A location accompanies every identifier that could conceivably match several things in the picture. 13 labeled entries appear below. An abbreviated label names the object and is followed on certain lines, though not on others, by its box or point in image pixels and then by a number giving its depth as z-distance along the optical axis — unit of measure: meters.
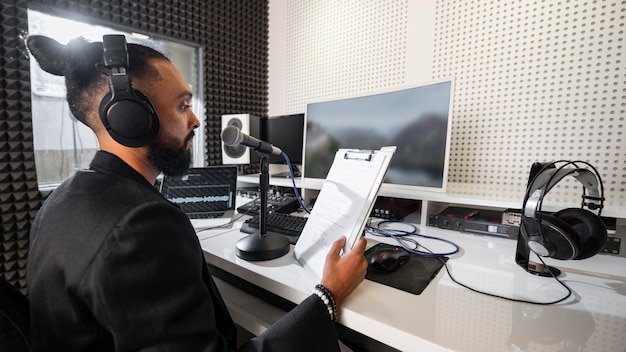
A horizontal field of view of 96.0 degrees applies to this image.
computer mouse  0.76
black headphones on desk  0.67
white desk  0.50
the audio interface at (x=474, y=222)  1.04
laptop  1.31
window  1.61
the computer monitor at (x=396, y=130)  1.12
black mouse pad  0.69
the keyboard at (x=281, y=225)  1.02
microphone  0.74
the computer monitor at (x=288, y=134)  1.88
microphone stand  0.84
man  0.43
